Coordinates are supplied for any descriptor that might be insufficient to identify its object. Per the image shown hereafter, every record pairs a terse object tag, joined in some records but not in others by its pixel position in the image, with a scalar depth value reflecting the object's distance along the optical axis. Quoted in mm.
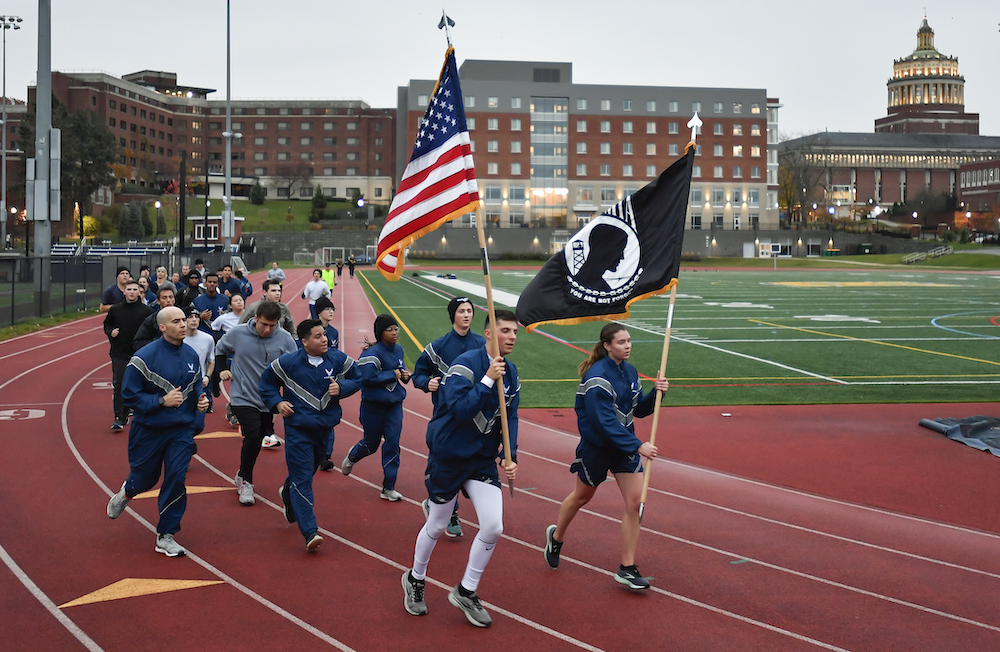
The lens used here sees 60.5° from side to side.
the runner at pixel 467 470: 6125
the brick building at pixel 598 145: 105188
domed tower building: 198875
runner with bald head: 7520
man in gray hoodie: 8953
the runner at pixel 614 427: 6738
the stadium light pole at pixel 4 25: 69500
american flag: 6909
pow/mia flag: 7523
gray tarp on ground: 12070
